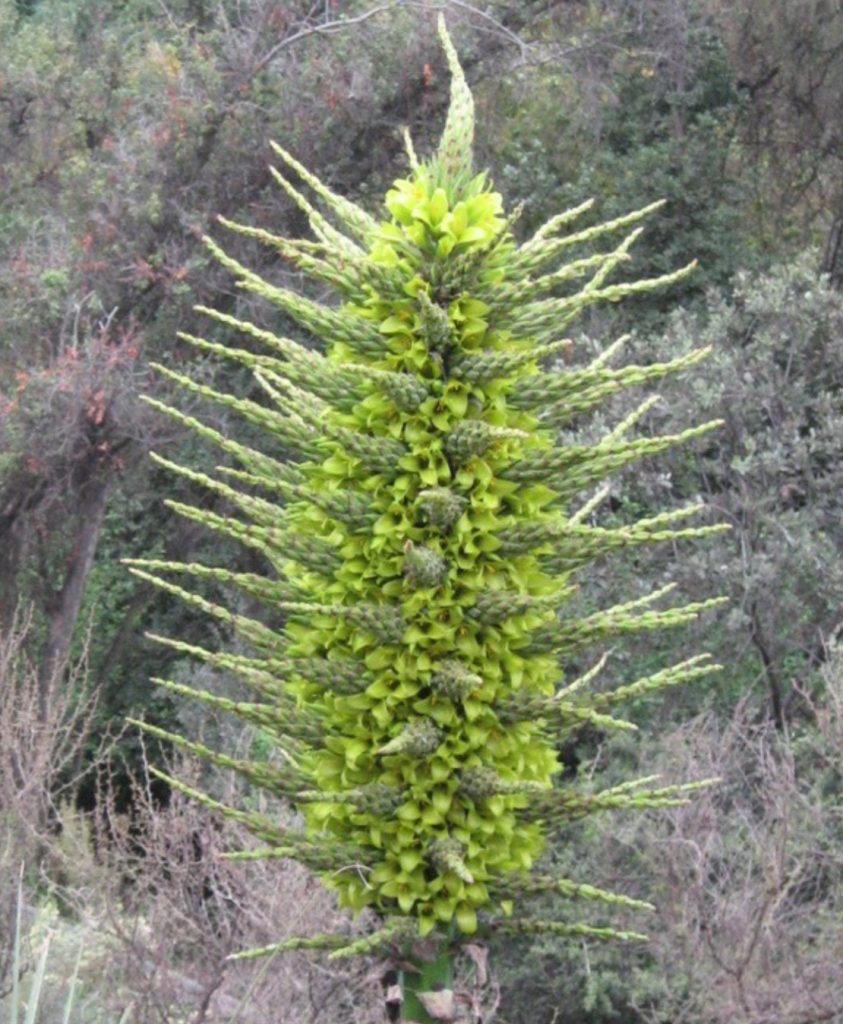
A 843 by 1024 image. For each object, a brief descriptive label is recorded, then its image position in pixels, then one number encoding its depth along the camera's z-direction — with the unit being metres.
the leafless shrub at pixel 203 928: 7.79
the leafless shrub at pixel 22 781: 8.42
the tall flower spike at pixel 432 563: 3.82
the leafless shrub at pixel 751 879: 7.95
